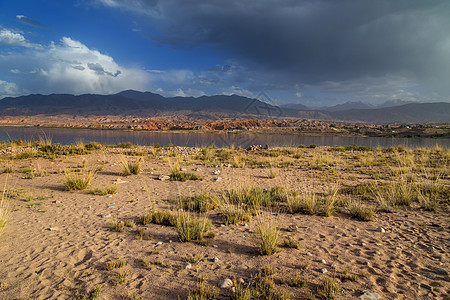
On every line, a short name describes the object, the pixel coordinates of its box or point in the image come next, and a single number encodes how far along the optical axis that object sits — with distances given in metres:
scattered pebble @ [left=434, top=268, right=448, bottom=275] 3.22
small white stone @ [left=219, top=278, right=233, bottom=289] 2.94
